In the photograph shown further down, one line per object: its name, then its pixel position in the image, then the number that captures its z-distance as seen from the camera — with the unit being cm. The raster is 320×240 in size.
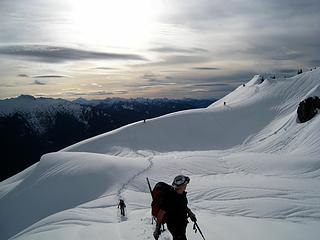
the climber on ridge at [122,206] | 1938
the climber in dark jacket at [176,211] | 743
